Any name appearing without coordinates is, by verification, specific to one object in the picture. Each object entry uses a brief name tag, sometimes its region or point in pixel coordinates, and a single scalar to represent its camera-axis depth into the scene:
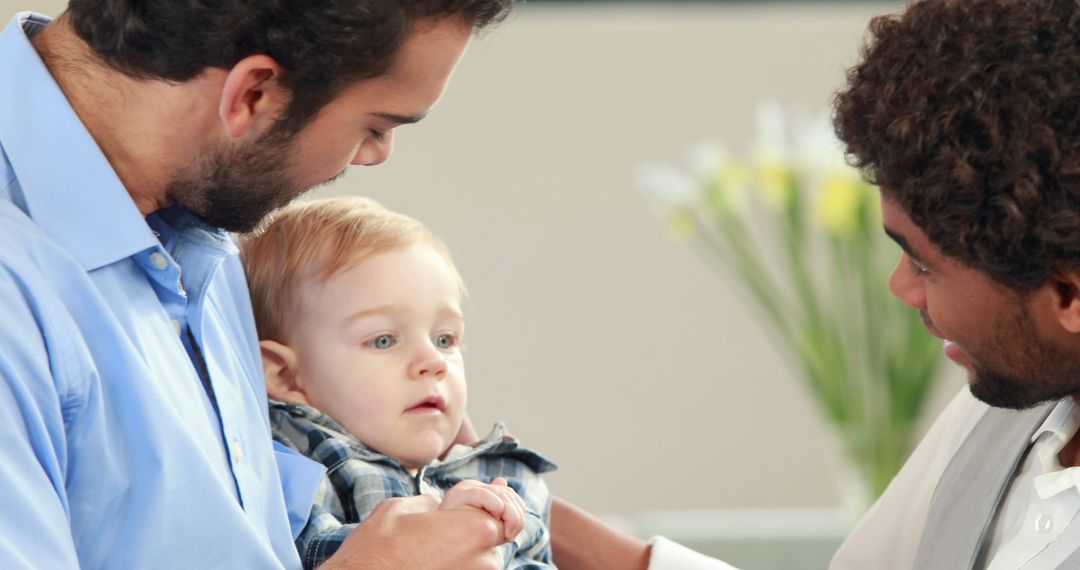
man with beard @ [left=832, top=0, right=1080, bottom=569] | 2.40
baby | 2.61
